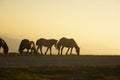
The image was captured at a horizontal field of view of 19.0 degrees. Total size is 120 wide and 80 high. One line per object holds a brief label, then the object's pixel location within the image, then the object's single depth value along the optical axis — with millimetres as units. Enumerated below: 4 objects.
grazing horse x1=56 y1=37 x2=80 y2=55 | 50594
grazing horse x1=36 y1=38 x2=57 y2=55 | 52559
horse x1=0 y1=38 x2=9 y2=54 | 47281
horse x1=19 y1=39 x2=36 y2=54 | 52469
